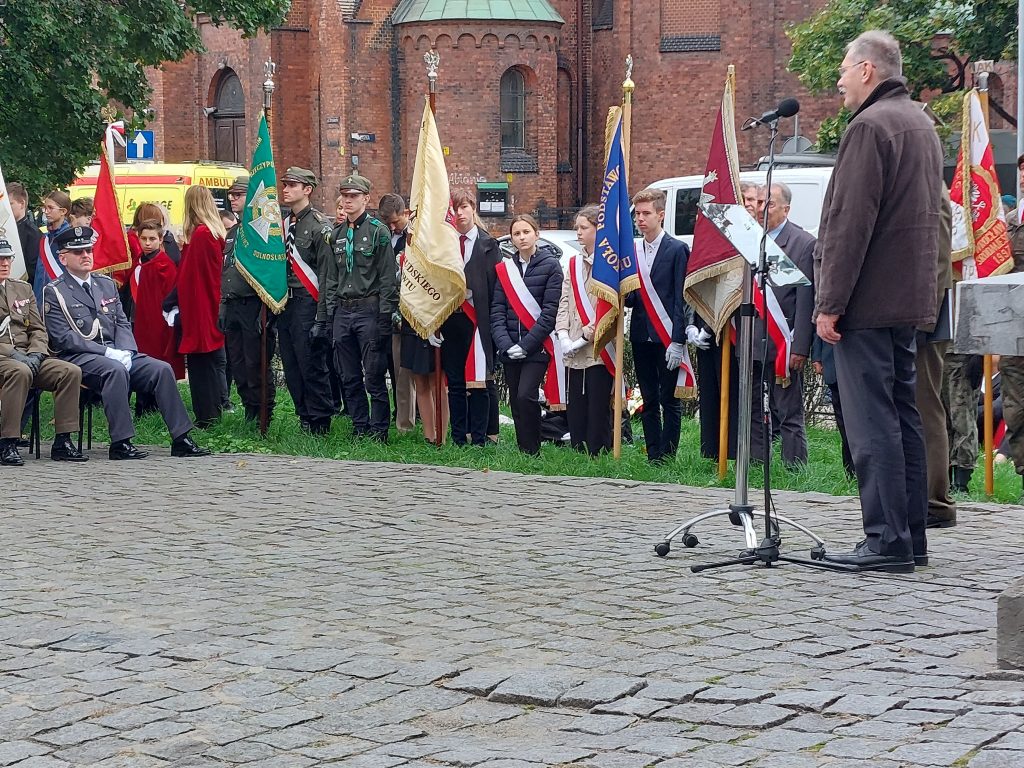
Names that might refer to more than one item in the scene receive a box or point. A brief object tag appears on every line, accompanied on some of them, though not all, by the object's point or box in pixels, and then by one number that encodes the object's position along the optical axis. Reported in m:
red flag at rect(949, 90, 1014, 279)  10.79
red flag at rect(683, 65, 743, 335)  10.56
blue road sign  26.12
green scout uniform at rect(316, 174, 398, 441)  12.88
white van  23.72
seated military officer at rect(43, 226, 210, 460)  12.38
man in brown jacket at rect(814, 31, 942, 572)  7.17
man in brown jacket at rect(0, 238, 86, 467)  11.95
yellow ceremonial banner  12.52
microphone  7.21
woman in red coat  14.14
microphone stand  7.47
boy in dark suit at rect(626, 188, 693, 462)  11.44
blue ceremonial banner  11.62
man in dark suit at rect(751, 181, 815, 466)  10.19
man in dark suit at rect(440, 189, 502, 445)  12.70
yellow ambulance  31.91
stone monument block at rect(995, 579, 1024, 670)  5.47
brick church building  43.88
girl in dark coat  12.20
